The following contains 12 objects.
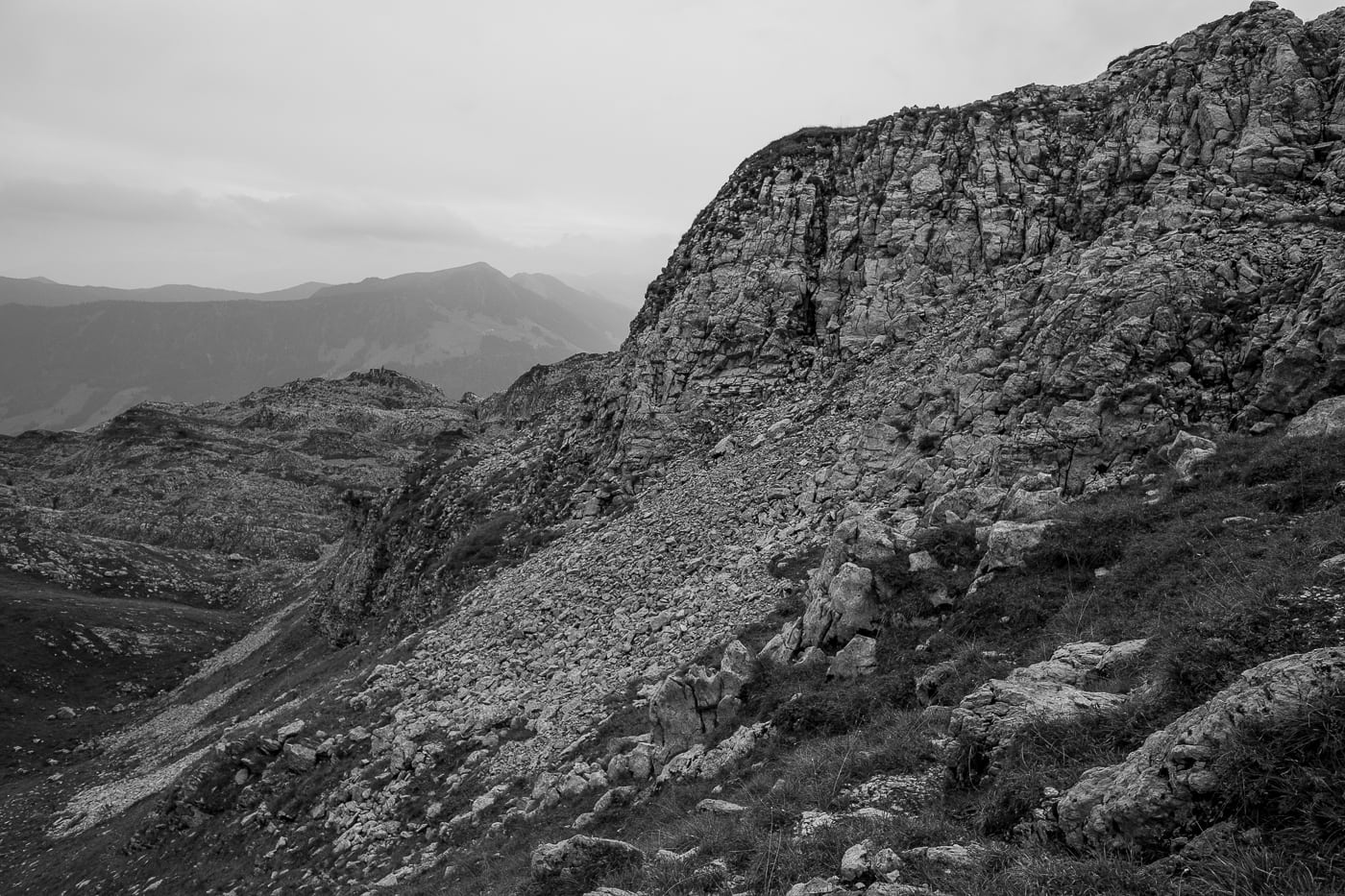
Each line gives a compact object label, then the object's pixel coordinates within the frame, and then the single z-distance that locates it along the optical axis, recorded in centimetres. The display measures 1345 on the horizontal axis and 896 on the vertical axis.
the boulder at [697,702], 1598
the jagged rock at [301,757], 2661
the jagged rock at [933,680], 1239
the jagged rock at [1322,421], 1567
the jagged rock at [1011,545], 1518
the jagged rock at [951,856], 707
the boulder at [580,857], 1010
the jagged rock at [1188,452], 1636
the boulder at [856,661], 1476
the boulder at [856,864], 754
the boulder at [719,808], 1116
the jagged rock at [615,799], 1500
